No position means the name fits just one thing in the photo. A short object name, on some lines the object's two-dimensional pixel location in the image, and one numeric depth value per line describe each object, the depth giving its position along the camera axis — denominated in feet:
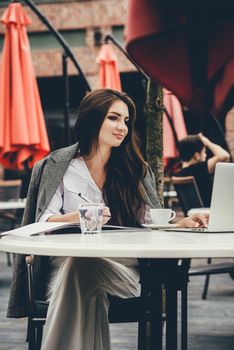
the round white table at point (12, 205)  19.13
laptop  8.57
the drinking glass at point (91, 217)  8.41
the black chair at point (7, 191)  35.06
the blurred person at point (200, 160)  19.58
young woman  8.58
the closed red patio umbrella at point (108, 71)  27.32
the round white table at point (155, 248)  6.75
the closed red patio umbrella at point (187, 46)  4.58
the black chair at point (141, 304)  8.18
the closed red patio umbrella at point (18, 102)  21.66
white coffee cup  9.67
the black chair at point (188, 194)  16.58
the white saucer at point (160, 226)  9.45
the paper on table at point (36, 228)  7.89
